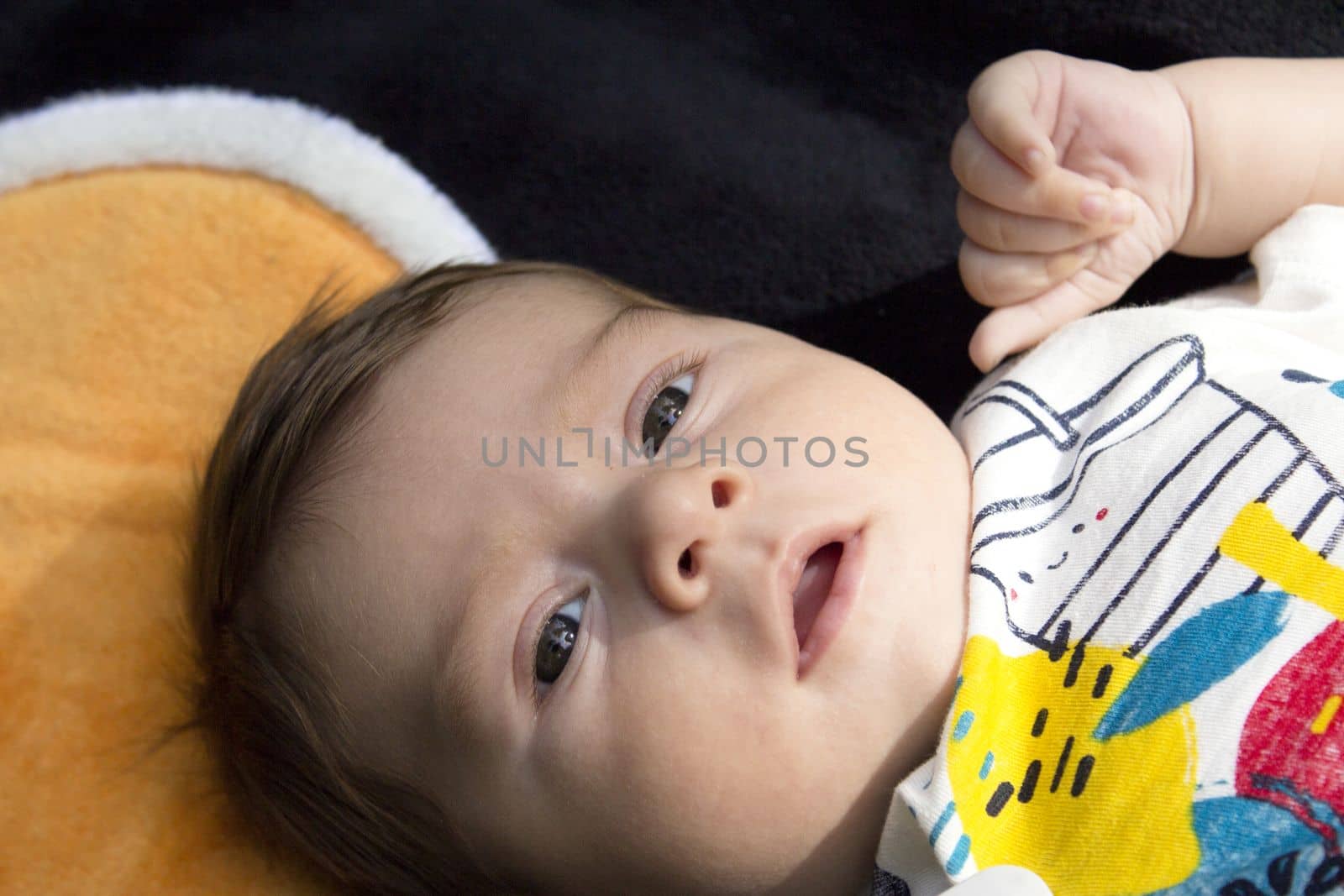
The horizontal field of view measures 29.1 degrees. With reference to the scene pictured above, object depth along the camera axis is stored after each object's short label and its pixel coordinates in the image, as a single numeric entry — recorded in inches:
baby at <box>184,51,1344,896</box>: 14.7
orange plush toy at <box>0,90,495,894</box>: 16.9
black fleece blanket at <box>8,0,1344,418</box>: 18.9
